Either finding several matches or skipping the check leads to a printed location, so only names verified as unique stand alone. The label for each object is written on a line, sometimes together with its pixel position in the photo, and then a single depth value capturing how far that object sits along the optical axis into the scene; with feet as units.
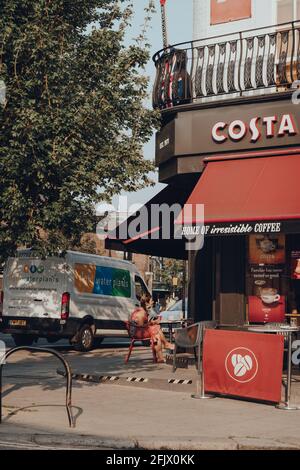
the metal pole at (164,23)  54.43
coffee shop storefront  42.73
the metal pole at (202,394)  38.17
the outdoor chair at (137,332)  54.70
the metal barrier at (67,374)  29.81
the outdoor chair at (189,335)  45.14
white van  66.08
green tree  34.30
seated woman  52.95
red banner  35.55
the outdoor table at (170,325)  58.08
